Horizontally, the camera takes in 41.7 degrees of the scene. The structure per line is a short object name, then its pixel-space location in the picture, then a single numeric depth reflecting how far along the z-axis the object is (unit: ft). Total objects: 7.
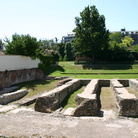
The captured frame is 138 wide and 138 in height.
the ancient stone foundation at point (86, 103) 24.22
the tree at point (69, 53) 190.78
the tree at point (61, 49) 209.32
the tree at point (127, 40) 236.65
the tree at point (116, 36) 244.83
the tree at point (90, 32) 118.52
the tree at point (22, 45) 76.38
